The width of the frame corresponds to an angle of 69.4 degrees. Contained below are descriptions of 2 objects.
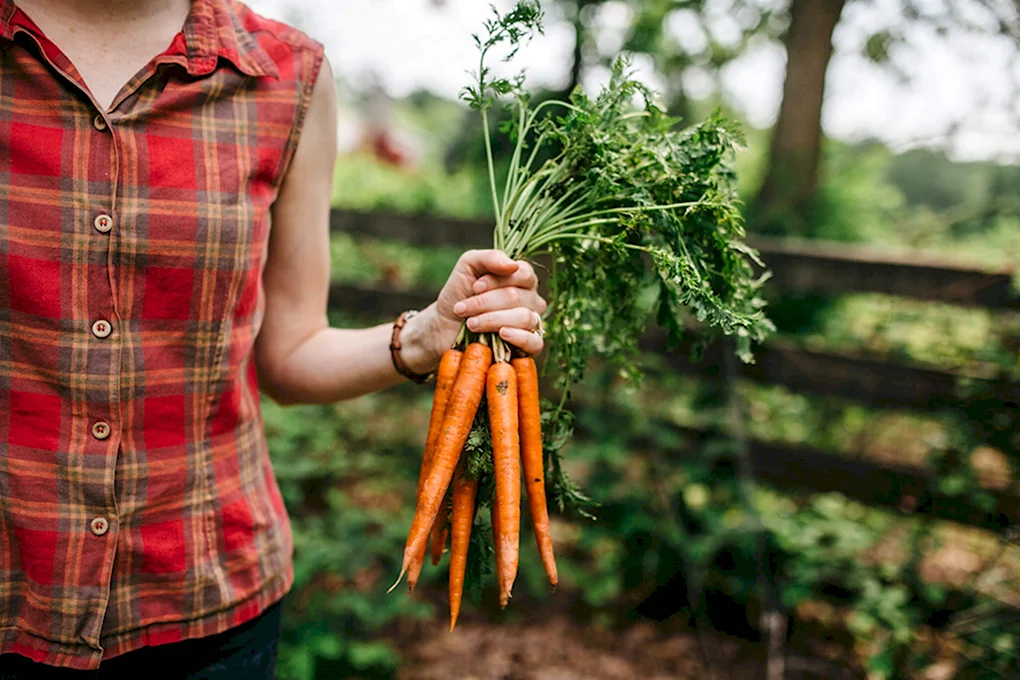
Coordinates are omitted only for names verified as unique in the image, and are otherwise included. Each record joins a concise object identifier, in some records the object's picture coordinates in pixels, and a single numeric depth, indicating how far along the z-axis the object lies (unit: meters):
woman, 1.06
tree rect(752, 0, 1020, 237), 3.57
